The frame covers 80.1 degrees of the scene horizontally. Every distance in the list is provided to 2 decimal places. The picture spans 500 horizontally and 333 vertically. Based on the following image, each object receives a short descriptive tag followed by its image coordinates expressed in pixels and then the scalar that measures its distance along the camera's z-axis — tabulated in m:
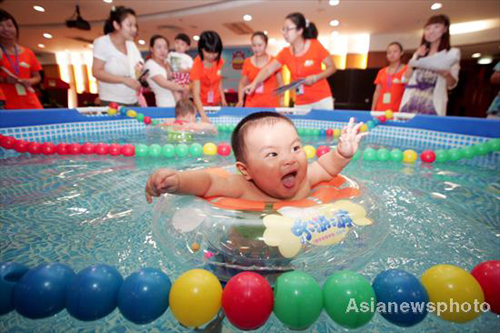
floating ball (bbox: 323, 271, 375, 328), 1.00
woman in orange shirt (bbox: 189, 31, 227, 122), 5.14
